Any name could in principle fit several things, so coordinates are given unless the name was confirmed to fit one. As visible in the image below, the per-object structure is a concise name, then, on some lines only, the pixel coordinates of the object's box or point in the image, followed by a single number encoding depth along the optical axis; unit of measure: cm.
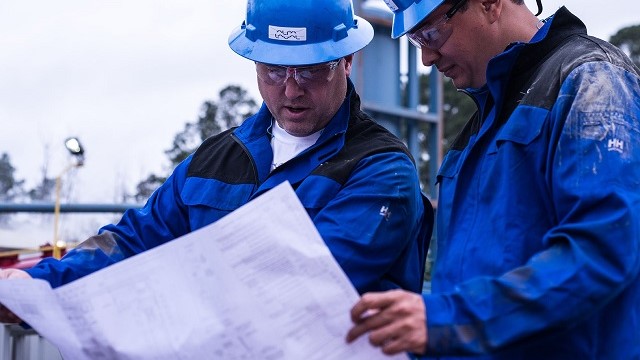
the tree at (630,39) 3042
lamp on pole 690
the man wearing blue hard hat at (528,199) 165
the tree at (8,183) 1483
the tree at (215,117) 2350
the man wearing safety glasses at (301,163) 258
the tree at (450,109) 2931
